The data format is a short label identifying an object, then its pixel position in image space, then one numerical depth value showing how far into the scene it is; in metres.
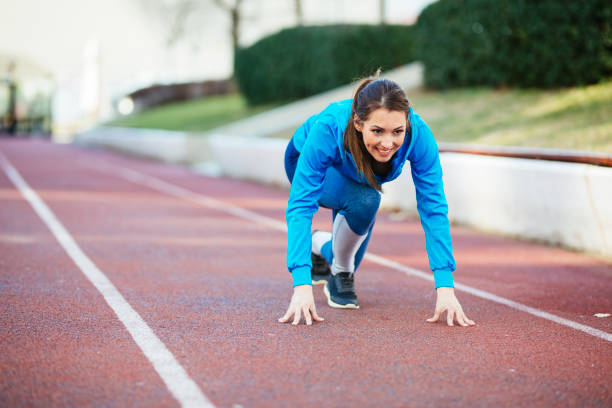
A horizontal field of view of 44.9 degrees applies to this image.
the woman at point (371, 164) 4.30
